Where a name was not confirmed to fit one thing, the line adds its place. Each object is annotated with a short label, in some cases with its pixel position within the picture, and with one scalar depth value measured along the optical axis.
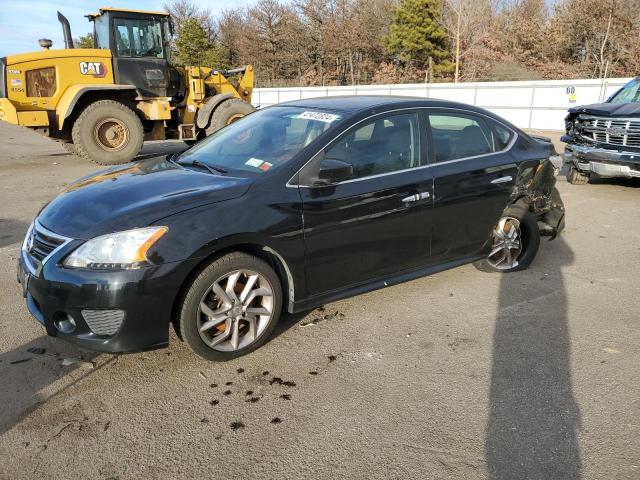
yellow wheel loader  10.53
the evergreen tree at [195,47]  43.22
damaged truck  7.79
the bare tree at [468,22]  40.60
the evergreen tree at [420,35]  38.06
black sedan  2.88
